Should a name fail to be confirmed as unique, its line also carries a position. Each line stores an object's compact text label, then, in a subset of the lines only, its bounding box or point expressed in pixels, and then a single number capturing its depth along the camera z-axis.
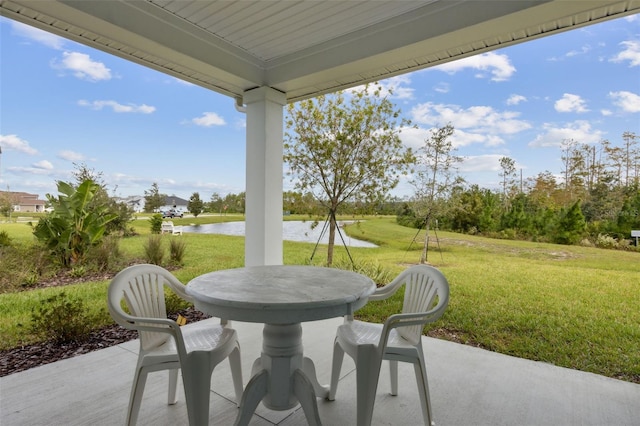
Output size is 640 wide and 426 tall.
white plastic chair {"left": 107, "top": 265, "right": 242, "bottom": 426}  1.49
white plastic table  1.46
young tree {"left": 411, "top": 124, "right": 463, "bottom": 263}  4.42
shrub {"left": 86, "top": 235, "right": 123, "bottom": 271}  4.09
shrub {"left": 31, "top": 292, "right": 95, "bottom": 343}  2.95
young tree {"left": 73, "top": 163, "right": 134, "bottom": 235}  3.98
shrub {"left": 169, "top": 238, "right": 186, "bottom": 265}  4.73
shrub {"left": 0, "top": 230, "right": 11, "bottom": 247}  3.34
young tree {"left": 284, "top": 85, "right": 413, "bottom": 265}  4.80
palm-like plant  3.79
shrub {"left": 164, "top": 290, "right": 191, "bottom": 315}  3.90
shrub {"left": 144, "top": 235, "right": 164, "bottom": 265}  4.59
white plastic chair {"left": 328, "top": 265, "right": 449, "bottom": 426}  1.58
